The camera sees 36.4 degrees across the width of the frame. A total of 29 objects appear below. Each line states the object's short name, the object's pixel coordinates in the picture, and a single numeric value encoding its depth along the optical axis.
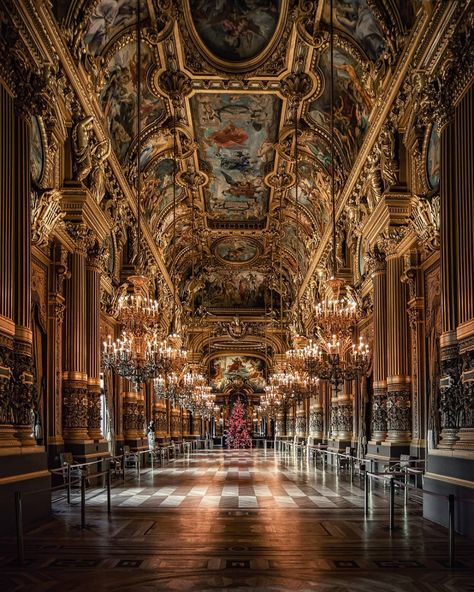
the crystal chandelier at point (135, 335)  15.69
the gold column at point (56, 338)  16.51
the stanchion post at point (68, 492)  12.72
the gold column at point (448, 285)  11.15
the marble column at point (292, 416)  48.50
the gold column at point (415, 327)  17.19
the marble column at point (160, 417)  35.22
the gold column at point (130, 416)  26.66
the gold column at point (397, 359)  17.50
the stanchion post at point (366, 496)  12.12
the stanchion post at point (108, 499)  12.46
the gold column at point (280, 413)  41.95
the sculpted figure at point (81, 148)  17.23
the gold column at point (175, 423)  44.05
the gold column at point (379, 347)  18.64
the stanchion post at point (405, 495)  12.78
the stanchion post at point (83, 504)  10.67
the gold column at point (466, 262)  10.52
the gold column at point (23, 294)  11.37
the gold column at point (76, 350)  17.14
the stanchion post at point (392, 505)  10.41
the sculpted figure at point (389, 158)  17.66
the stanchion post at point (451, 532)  7.95
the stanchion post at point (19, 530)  8.01
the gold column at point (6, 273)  10.66
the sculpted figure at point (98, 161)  18.28
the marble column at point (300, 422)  41.66
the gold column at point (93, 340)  18.52
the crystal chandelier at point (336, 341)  16.11
